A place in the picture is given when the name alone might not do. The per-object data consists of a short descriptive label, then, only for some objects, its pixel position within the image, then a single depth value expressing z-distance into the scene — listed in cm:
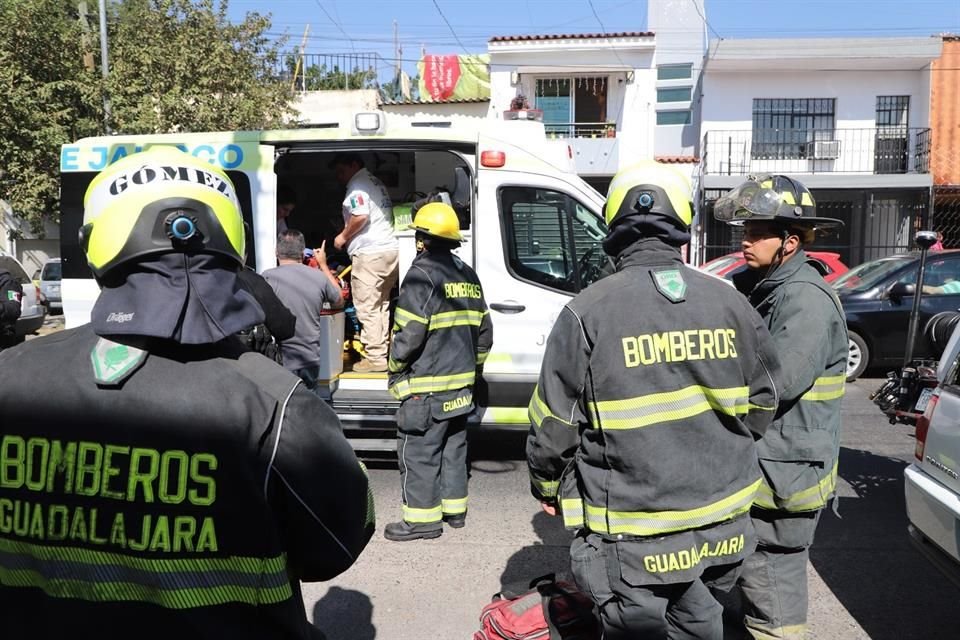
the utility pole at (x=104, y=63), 1516
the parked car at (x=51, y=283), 2191
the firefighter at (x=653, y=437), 232
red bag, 261
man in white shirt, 700
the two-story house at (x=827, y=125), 2138
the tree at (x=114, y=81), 1527
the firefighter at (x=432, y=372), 486
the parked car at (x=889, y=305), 950
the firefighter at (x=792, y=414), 298
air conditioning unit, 2209
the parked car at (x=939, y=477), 321
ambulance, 596
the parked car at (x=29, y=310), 1146
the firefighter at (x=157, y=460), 143
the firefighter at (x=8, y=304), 639
